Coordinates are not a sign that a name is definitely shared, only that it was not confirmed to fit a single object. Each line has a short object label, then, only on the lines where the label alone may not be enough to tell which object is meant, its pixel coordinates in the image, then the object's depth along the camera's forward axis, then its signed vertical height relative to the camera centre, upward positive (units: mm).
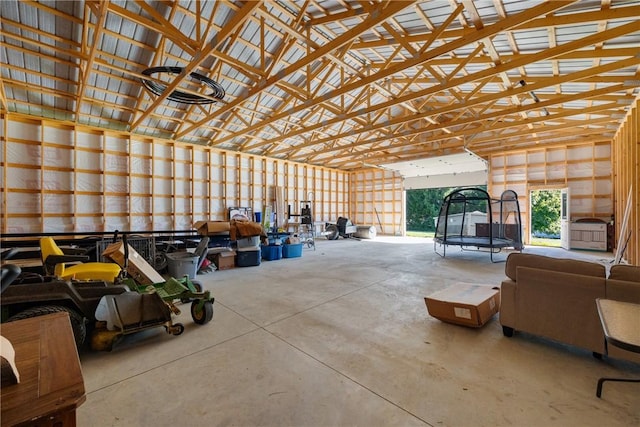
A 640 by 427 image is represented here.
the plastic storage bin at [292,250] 8078 -1147
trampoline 7672 -573
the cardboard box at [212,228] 6633 -376
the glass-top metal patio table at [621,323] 1332 -635
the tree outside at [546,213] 17188 -67
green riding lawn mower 2359 -918
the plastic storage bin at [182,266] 4992 -998
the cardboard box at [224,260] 6467 -1150
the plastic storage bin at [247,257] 6777 -1124
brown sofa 2342 -811
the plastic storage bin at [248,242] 6824 -750
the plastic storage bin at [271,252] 7664 -1136
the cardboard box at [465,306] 3051 -1111
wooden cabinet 647 -469
